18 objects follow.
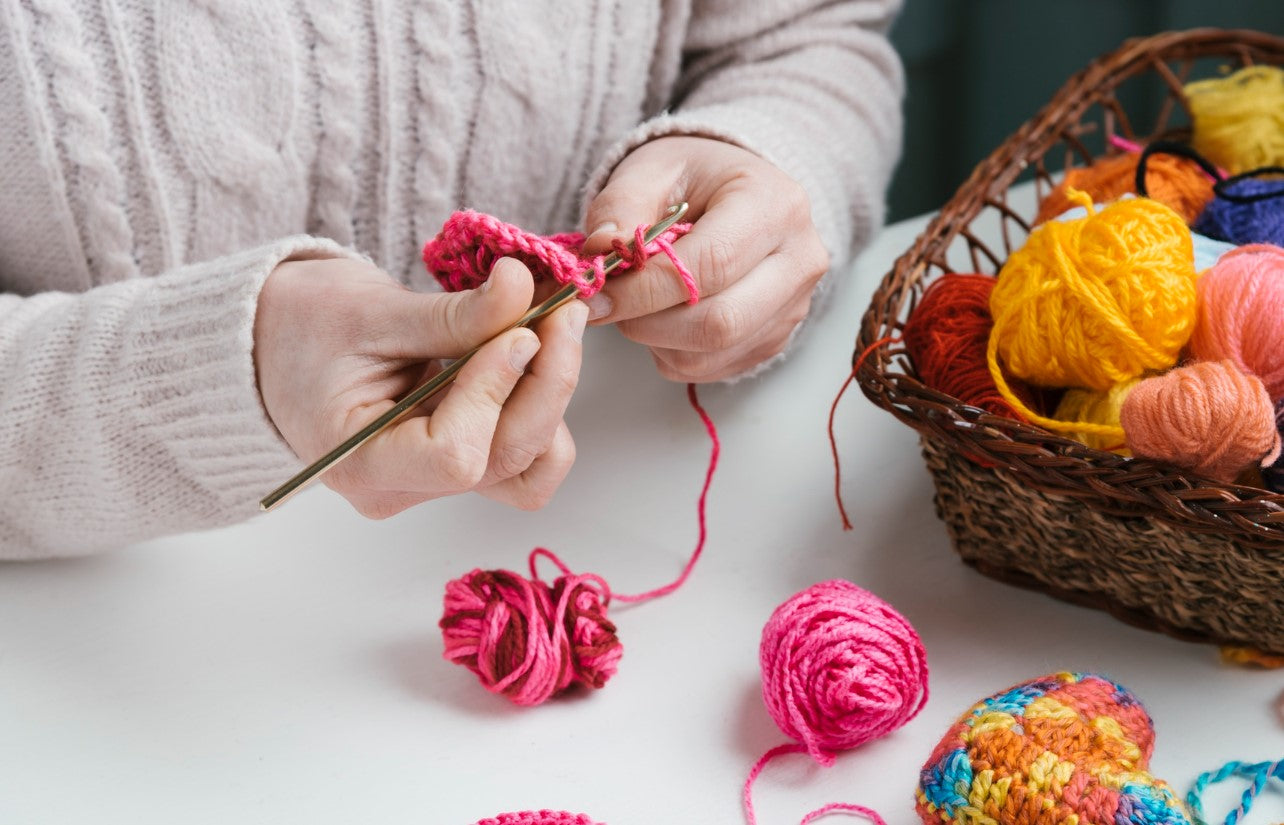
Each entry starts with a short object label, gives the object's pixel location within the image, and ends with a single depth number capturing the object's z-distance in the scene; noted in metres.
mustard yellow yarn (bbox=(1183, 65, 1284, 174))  0.91
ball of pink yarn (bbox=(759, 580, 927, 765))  0.60
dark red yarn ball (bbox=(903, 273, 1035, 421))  0.73
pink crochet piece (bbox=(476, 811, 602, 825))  0.57
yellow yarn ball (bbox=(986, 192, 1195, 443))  0.70
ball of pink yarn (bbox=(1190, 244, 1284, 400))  0.67
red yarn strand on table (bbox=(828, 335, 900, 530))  0.71
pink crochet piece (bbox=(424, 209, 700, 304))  0.60
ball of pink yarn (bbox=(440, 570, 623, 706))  0.65
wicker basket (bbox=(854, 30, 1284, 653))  0.59
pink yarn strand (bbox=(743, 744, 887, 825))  0.59
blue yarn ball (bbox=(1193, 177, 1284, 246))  0.81
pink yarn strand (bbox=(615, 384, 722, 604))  0.74
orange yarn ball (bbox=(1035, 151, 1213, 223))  0.89
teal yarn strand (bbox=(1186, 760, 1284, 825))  0.57
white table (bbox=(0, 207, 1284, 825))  0.61
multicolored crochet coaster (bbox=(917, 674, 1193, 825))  0.53
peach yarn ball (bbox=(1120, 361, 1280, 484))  0.59
